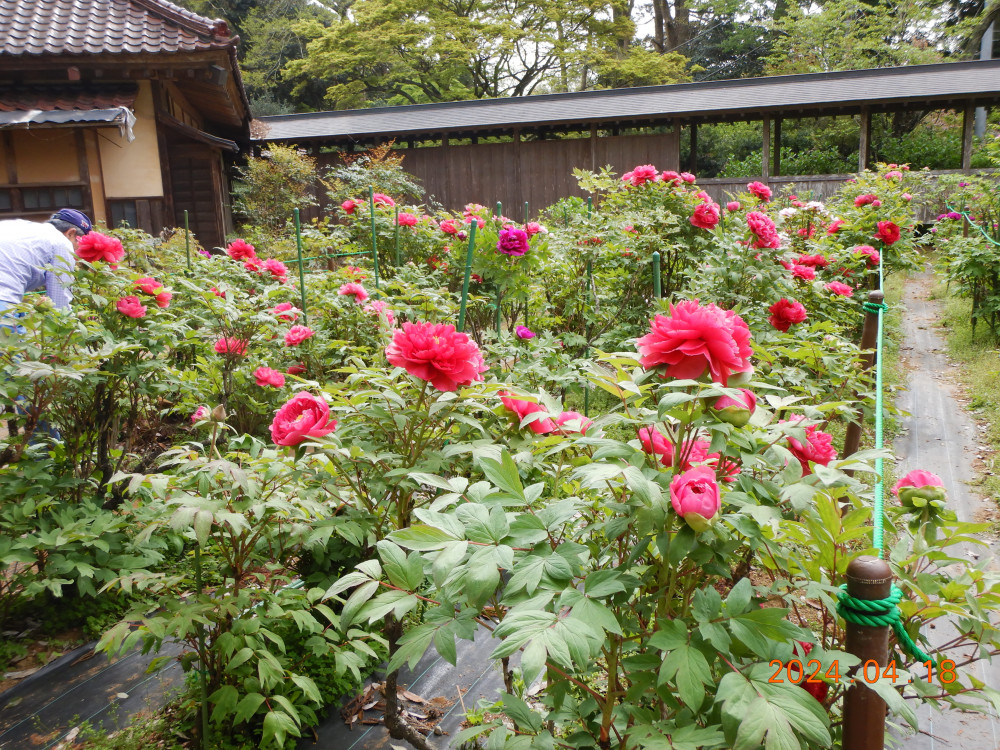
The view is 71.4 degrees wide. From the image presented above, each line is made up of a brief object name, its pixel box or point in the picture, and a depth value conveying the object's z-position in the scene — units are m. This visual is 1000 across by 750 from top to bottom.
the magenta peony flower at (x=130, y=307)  2.51
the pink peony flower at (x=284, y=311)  2.95
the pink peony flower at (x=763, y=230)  3.22
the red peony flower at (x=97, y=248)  2.53
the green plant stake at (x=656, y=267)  2.81
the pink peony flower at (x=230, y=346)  3.18
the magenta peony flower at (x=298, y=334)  2.96
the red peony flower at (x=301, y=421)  1.46
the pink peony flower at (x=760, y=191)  4.30
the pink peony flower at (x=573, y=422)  1.23
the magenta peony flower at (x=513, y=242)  3.34
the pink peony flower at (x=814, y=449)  1.31
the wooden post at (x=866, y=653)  0.79
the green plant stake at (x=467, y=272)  2.51
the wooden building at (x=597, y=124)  13.27
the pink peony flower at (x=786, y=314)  2.91
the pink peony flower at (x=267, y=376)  3.18
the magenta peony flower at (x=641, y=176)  4.35
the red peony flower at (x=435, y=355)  1.41
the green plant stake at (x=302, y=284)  3.50
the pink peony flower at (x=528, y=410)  1.44
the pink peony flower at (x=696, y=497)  0.88
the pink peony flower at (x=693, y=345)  0.96
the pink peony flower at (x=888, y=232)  4.89
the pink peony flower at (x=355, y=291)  3.29
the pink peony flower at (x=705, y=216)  3.81
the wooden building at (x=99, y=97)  7.03
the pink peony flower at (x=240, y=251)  3.87
